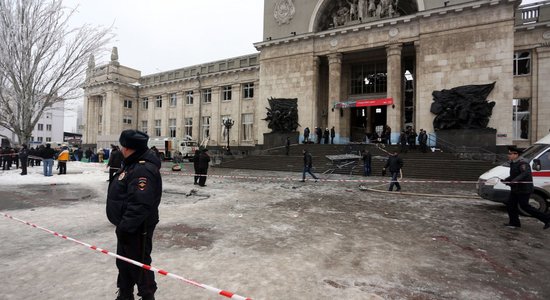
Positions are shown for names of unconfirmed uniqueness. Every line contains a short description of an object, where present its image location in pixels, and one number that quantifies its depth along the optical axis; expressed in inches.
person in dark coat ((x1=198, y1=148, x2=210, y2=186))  477.7
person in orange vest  589.6
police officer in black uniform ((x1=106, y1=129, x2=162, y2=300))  98.1
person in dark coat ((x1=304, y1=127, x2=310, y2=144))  956.2
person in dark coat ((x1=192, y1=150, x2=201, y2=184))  481.5
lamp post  1007.6
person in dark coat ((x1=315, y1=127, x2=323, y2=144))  959.6
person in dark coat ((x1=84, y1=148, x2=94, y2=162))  1179.1
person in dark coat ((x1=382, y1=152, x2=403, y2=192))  437.2
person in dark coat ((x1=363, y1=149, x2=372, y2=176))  621.0
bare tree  490.6
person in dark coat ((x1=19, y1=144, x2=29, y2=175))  556.4
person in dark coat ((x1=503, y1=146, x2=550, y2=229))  235.9
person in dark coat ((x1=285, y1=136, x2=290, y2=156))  879.8
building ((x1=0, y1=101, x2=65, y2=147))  2640.3
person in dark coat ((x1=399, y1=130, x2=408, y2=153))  743.7
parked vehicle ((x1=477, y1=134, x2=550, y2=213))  281.3
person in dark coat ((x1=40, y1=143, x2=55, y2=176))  554.3
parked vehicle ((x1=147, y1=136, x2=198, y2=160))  1232.2
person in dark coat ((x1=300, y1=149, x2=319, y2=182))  534.9
